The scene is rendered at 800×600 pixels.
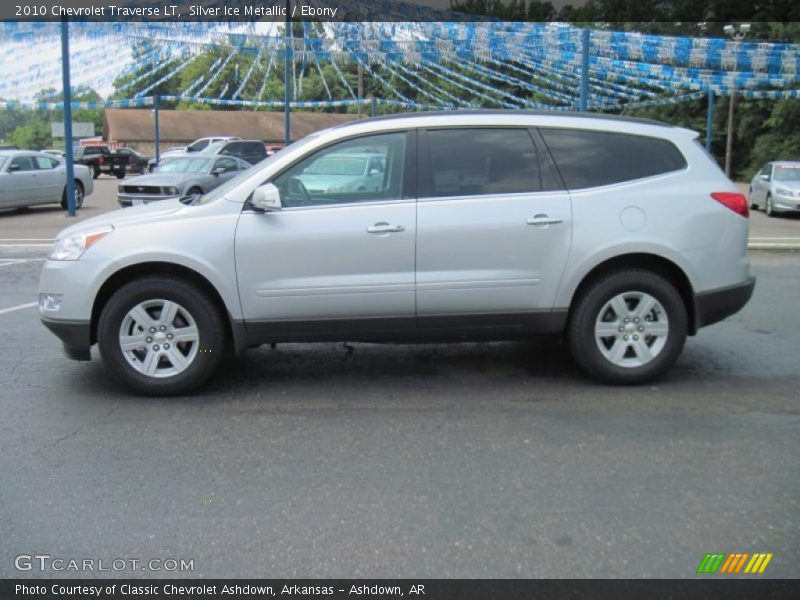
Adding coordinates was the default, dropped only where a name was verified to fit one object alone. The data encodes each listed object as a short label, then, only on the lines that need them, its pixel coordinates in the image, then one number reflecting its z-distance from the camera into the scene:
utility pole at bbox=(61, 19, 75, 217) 16.77
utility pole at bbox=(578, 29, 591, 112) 14.76
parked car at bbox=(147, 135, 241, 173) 35.86
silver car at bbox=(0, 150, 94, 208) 18.03
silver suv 5.07
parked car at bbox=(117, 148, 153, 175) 46.93
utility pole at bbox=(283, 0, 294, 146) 20.91
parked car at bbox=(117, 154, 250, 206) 16.75
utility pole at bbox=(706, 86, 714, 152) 26.46
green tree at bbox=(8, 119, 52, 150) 90.88
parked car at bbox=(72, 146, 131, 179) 42.84
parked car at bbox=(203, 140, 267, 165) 23.97
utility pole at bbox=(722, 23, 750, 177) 23.65
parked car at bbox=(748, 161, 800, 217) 19.15
